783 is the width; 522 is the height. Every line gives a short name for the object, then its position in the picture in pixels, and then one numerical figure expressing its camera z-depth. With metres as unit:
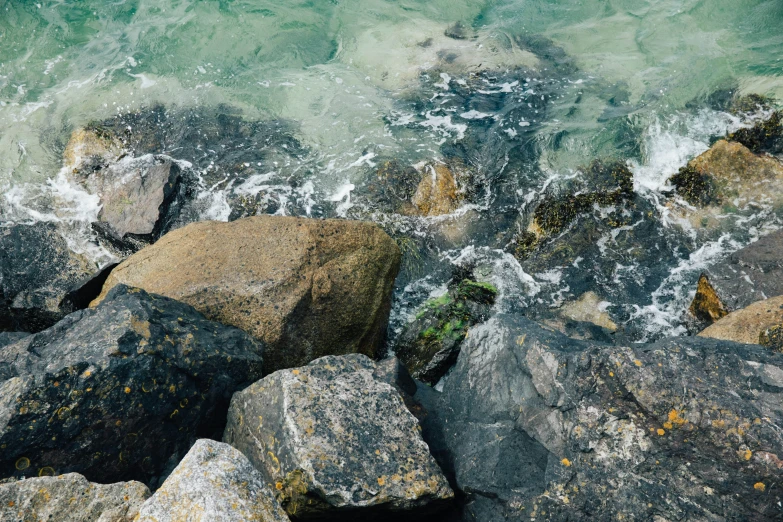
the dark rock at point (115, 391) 4.72
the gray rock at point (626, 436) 4.06
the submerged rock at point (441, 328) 7.77
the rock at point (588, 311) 8.55
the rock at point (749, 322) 6.61
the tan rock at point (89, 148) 11.55
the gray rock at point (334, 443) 4.45
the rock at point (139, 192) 10.09
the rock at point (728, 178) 9.79
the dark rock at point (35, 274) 8.39
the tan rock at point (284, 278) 6.82
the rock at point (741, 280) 7.77
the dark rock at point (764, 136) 10.36
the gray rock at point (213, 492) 3.44
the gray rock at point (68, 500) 3.67
